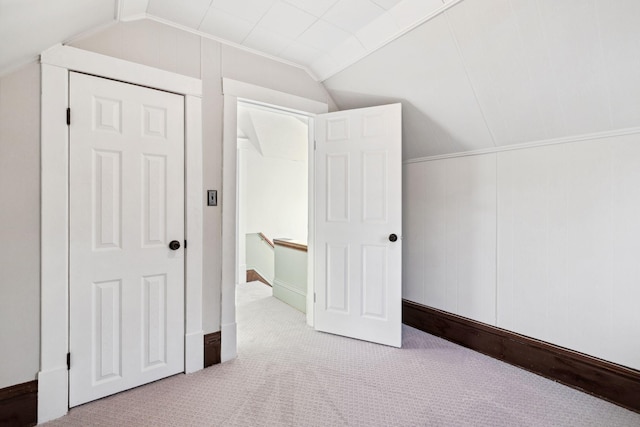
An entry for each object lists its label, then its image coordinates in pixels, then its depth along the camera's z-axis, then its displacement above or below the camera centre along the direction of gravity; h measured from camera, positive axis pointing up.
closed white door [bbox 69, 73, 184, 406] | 1.71 -0.15
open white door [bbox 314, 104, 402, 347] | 2.45 -0.09
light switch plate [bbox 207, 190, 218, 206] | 2.15 +0.11
